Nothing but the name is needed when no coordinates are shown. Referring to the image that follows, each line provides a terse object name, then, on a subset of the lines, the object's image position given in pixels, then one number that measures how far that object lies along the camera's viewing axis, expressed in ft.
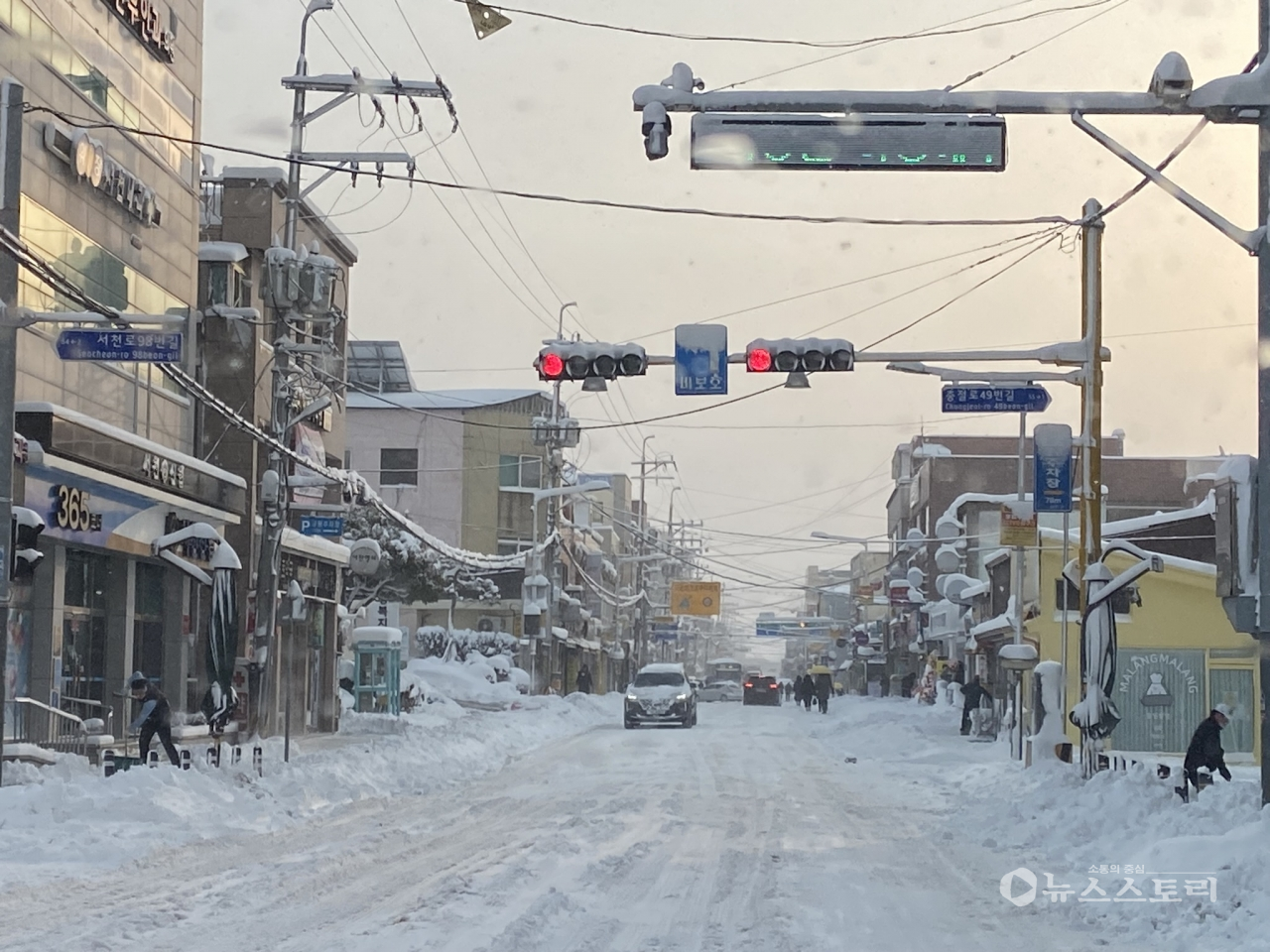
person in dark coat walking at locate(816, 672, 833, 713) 227.61
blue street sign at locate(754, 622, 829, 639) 419.58
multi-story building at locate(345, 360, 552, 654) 269.85
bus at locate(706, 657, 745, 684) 379.35
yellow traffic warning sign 316.81
